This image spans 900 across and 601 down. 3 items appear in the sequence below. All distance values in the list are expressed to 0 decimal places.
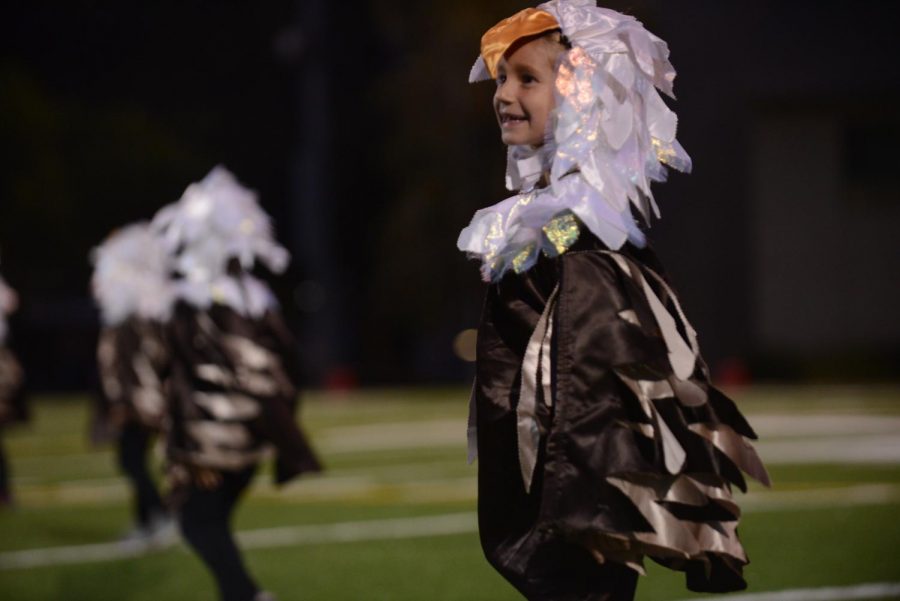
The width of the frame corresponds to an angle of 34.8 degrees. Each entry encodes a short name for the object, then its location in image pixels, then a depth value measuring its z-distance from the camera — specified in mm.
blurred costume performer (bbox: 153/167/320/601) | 6789
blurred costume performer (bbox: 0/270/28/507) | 13055
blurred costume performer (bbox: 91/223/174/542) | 10797
